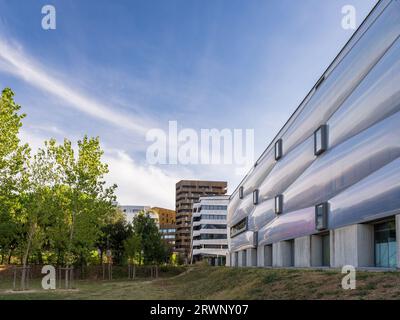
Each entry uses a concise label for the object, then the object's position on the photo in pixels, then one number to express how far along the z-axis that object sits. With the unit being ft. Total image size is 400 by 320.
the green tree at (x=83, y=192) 147.02
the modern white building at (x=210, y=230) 460.55
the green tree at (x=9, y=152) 108.58
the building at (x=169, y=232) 579.48
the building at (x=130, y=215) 545.64
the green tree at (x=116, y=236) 269.44
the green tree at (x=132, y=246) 235.20
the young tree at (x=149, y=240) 256.44
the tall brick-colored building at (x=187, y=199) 561.84
